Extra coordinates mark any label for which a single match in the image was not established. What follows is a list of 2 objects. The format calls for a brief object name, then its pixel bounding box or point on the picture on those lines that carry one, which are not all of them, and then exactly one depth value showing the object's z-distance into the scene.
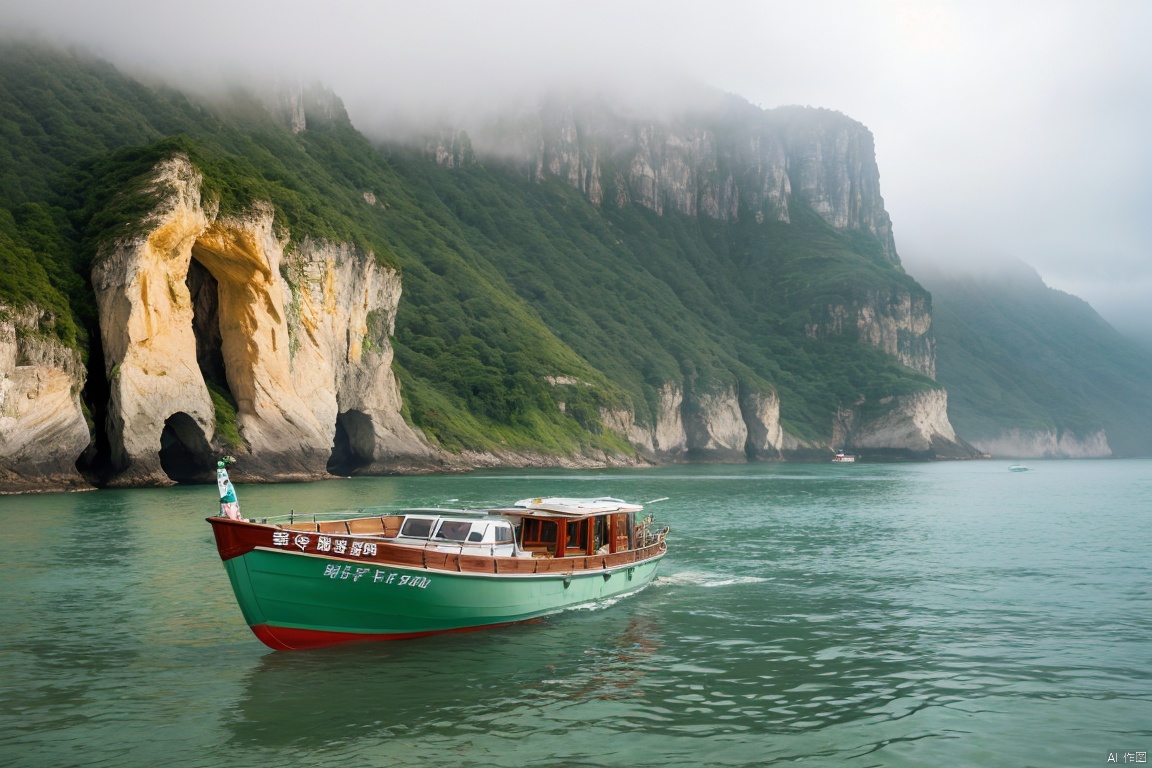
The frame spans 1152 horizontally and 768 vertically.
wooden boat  19.34
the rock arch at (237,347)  67.75
